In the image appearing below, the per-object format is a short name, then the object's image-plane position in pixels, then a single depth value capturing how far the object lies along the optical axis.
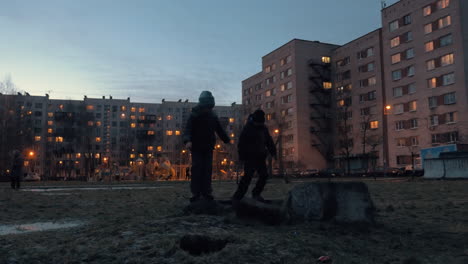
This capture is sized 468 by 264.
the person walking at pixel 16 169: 17.88
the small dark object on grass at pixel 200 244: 3.70
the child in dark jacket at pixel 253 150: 6.34
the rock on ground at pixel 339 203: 5.29
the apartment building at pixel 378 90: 50.81
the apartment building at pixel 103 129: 97.81
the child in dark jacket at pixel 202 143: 6.56
